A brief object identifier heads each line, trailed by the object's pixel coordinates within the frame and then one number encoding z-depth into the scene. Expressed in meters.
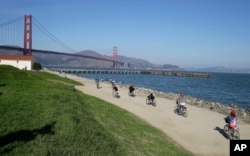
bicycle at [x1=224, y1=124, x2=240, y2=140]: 15.22
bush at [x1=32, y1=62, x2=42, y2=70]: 66.06
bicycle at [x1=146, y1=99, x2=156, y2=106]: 25.09
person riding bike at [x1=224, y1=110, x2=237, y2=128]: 15.23
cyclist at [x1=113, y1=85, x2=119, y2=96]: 28.89
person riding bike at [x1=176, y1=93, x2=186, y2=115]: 20.95
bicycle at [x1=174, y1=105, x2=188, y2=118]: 21.04
